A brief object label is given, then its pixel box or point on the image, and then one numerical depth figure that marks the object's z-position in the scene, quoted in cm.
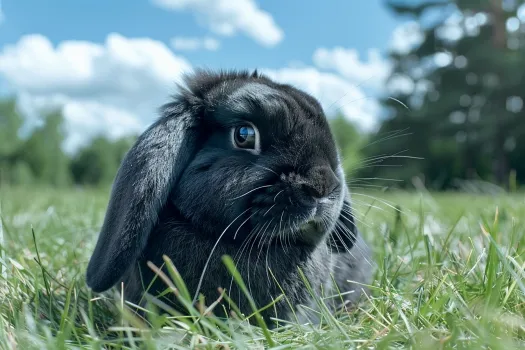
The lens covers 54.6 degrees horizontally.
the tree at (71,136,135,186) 3322
